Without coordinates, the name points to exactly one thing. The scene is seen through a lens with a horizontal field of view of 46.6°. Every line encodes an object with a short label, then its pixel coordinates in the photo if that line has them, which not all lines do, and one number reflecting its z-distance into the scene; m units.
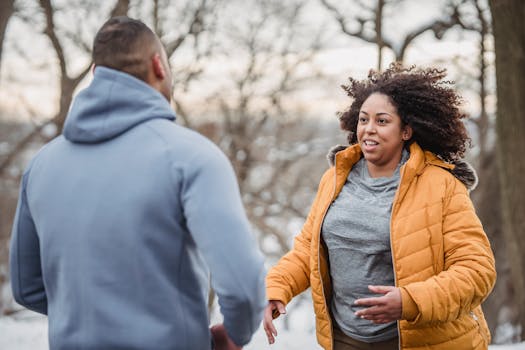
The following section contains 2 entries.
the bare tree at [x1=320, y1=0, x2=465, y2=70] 9.53
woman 2.34
